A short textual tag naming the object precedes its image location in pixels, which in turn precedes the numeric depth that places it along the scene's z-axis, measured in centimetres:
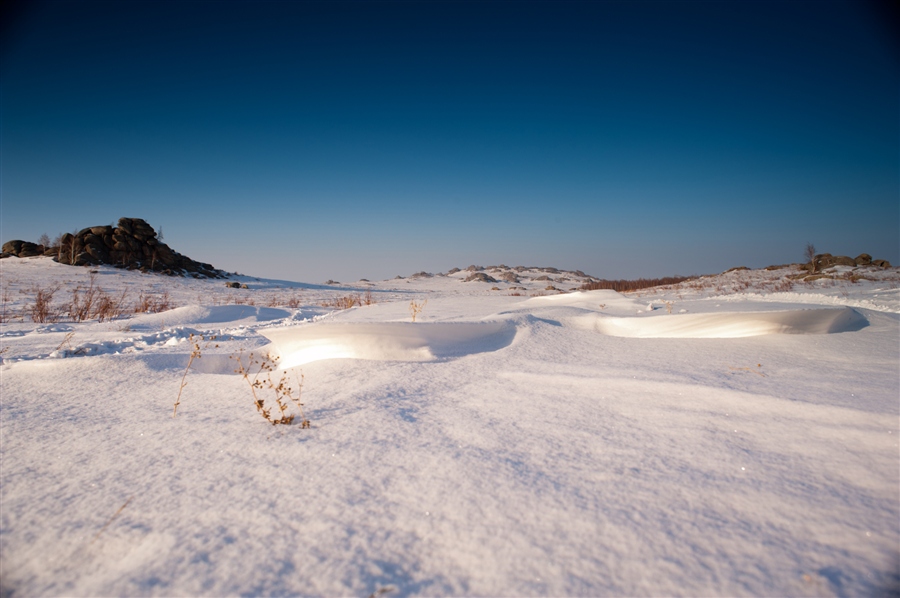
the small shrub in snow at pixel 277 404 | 142
